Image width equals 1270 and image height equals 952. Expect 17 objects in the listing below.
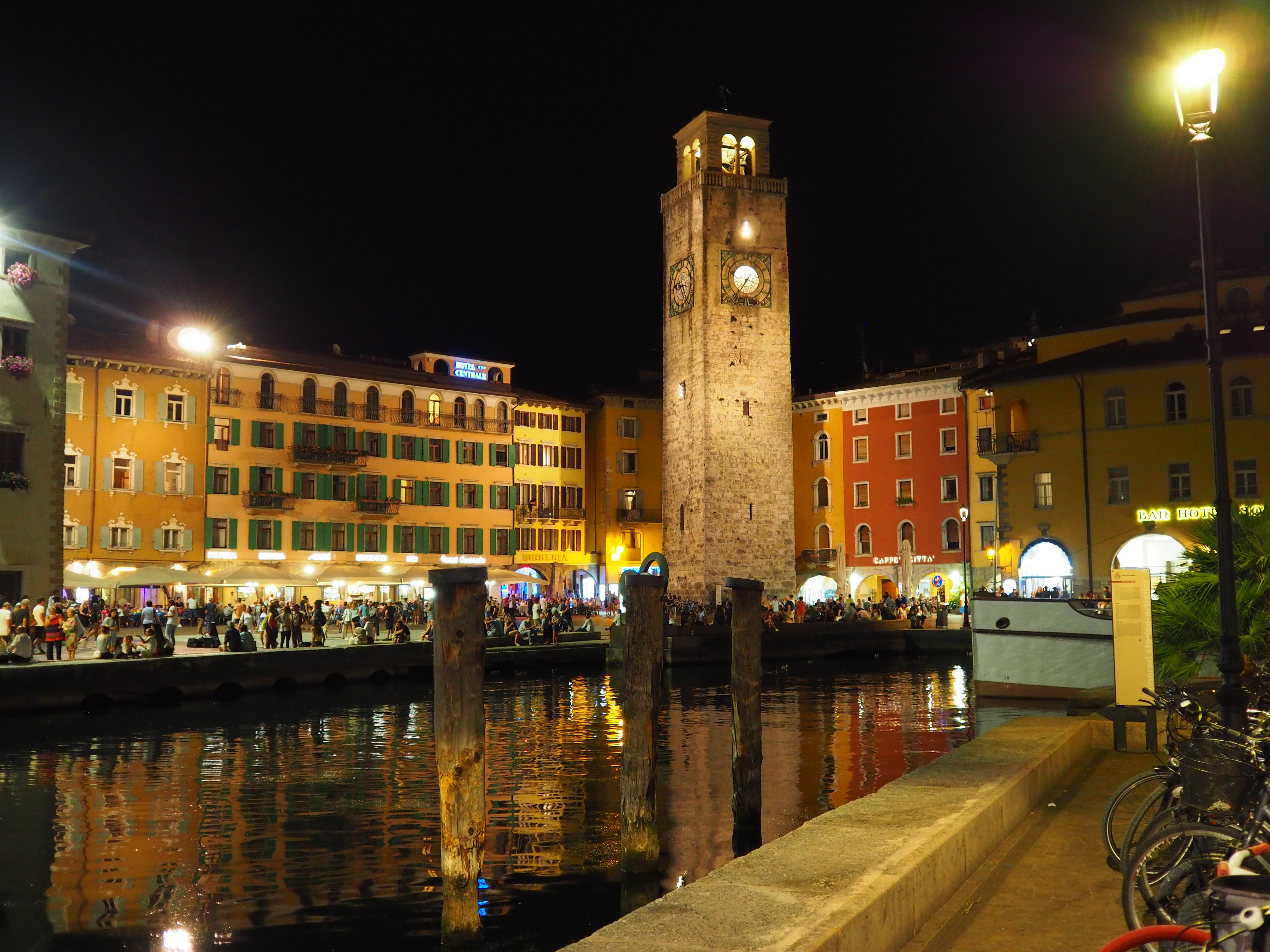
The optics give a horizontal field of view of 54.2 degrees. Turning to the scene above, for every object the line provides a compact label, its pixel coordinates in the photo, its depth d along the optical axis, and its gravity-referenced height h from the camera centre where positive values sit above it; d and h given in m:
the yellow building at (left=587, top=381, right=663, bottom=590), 57.41 +4.89
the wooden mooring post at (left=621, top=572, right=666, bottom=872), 10.66 -1.20
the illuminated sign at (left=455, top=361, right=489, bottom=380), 54.91 +9.45
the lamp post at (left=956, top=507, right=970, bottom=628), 41.39 +0.40
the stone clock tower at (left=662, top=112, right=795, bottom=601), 46.03 +7.62
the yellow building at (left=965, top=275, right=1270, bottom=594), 36.59 +4.09
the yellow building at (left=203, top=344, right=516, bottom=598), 46.38 +4.91
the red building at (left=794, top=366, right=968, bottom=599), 50.06 +3.94
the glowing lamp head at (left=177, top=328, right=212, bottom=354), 43.84 +8.78
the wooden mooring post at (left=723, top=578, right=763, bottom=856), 12.28 -1.33
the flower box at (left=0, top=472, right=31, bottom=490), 28.75 +2.53
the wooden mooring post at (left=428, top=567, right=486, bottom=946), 8.77 -1.13
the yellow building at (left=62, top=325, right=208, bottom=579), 40.91 +4.69
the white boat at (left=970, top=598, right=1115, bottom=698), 23.31 -1.41
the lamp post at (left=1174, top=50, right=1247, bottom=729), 7.39 +1.61
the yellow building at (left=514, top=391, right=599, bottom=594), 56.16 +4.04
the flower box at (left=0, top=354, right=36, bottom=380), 29.22 +5.29
